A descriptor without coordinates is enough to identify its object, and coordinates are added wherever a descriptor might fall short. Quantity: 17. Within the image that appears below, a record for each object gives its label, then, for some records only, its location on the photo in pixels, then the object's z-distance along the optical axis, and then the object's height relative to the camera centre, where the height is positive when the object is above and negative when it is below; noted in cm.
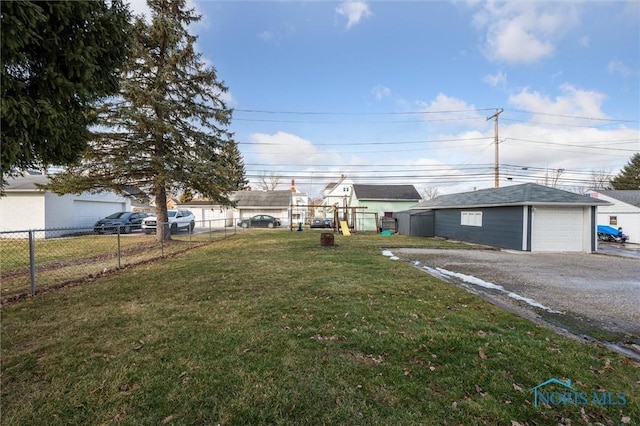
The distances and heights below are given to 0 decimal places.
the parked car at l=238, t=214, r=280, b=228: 3094 -101
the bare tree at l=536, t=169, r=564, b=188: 3767 +407
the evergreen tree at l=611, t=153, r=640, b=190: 3616 +411
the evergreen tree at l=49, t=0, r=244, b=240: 1239 +388
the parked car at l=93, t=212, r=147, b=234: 1856 -49
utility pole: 2116 +366
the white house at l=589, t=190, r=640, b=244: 2245 -24
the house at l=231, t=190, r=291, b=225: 3372 +73
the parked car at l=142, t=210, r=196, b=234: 1863 -51
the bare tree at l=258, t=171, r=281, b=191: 5325 +576
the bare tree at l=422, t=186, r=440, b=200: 6175 +411
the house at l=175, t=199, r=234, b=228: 3419 +10
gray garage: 1368 -51
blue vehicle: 2219 -192
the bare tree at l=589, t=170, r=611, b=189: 4141 +422
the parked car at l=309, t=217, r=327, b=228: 3017 -116
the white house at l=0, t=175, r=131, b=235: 1597 +37
